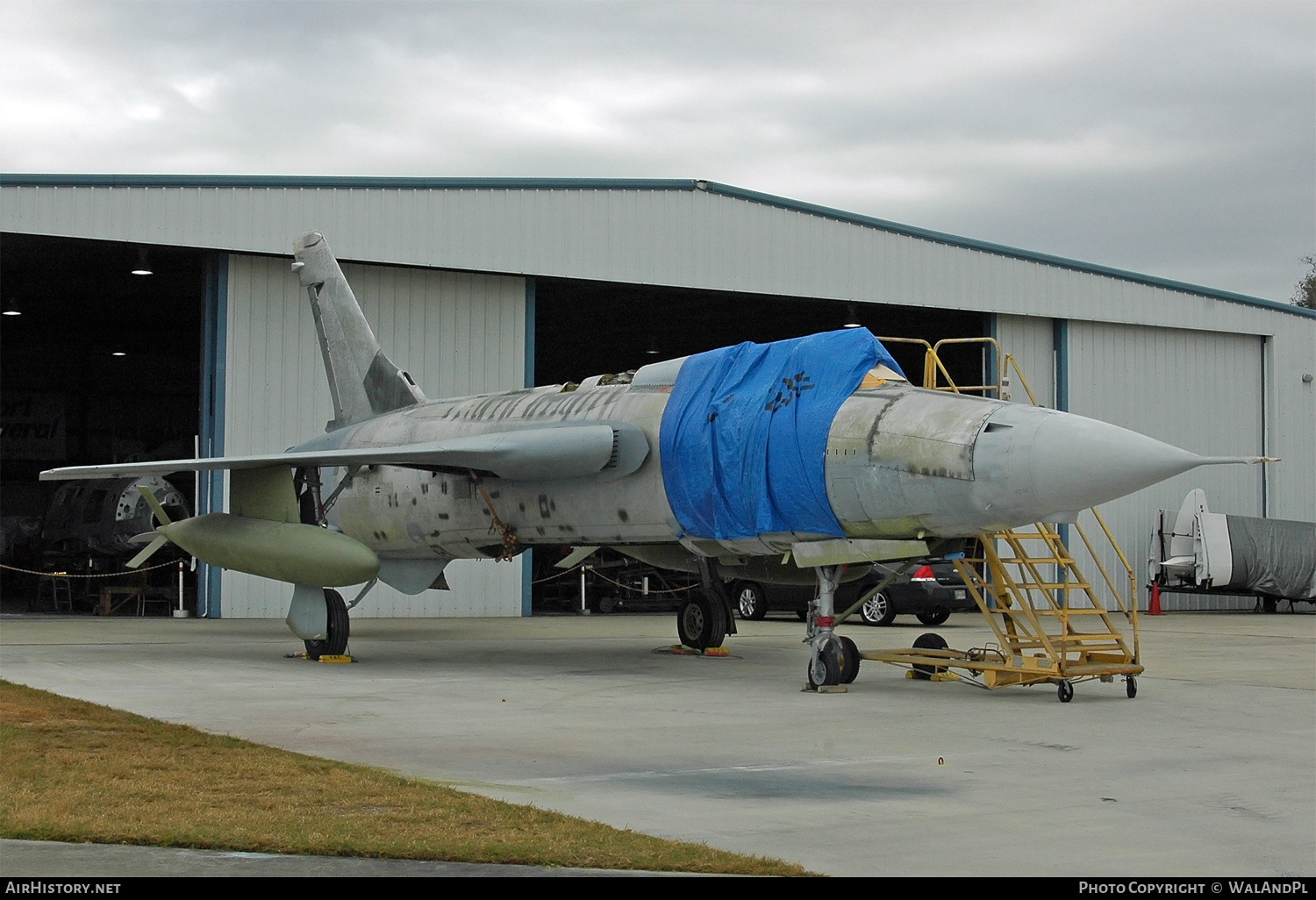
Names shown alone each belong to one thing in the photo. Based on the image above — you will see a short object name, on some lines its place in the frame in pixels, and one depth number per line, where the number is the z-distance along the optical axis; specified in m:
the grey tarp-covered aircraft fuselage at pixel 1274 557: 27.78
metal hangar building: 22.22
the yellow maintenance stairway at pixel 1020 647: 11.36
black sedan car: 21.69
